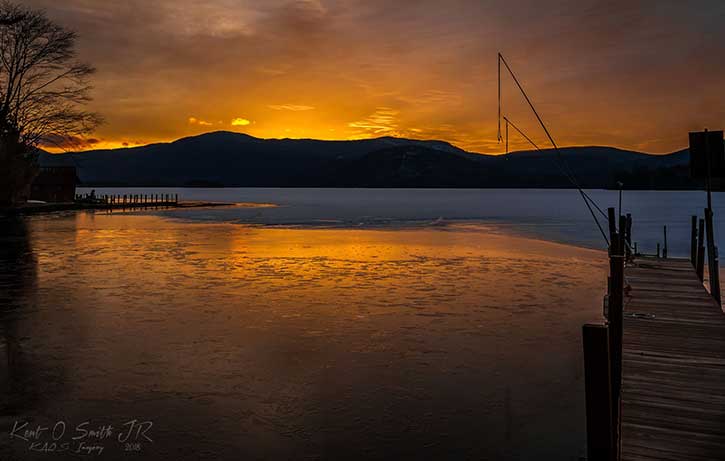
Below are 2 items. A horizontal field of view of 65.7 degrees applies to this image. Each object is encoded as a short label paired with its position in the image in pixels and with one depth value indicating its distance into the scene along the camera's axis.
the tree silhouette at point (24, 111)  58.66
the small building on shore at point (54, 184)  92.62
